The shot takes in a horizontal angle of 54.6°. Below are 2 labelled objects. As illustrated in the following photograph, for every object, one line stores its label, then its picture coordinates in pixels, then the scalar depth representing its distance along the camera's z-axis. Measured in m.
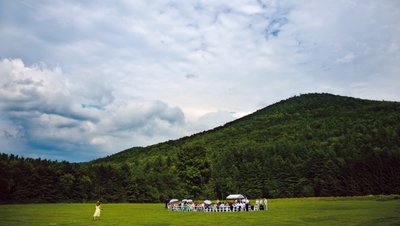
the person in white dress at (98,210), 34.30
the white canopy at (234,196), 57.56
